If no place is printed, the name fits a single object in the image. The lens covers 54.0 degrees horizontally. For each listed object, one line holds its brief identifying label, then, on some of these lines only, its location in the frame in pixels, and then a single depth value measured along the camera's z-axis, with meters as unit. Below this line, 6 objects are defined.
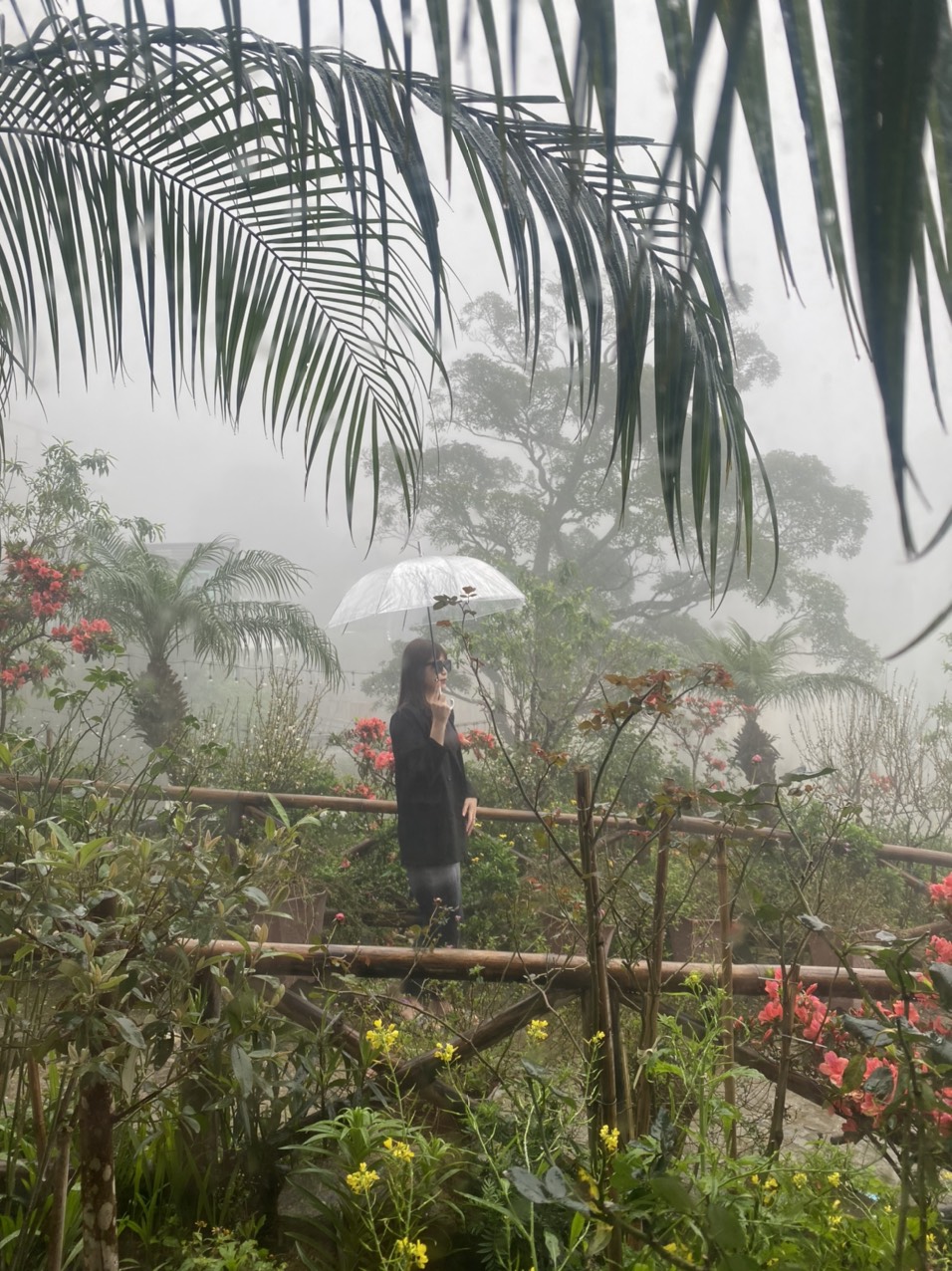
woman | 2.75
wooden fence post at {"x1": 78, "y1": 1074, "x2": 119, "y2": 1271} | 0.97
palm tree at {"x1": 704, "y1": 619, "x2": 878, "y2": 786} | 5.21
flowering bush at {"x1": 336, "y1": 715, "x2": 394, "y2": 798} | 4.72
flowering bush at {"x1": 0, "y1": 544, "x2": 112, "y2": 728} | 4.30
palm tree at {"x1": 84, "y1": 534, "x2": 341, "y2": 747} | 5.88
